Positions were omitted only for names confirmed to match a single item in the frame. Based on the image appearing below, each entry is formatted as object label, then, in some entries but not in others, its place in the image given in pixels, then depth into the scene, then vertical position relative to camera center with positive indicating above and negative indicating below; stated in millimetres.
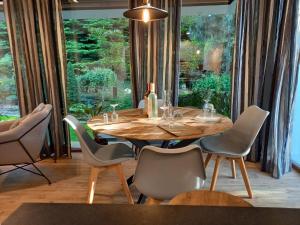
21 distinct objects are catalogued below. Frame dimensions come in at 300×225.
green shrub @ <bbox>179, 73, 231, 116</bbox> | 3809 -472
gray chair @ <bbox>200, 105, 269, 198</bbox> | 2387 -830
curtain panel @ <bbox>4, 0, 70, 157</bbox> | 3324 +161
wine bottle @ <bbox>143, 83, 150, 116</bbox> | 2633 -437
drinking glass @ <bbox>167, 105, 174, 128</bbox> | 2303 -509
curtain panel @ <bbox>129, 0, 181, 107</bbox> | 3408 +164
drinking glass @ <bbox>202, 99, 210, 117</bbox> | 2579 -494
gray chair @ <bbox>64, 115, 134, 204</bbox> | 2156 -848
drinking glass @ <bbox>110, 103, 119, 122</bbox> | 2466 -527
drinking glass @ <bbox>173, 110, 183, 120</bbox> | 2527 -542
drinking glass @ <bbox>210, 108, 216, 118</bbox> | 2558 -525
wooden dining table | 1908 -544
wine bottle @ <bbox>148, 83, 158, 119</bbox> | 2506 -415
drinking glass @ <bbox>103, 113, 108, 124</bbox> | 2372 -519
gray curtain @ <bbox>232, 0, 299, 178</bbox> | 2816 -116
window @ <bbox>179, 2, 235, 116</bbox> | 3636 +102
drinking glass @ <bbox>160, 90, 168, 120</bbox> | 2495 -492
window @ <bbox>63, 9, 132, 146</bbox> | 3754 +51
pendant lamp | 2234 +465
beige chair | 2648 -797
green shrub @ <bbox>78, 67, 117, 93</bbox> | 3941 -240
